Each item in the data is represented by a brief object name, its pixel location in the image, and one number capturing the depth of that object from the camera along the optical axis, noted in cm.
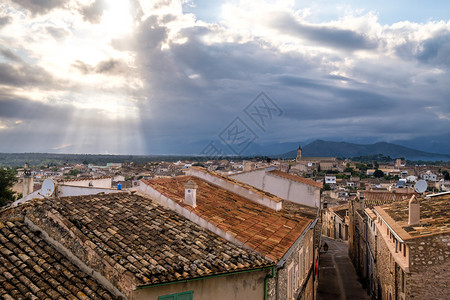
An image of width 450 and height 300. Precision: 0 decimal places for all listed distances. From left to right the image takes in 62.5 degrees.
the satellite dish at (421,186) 1983
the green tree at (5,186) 3898
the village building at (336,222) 4718
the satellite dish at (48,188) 1286
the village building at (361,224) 2817
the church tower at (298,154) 18141
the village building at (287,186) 2134
